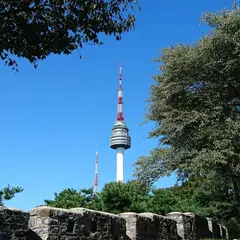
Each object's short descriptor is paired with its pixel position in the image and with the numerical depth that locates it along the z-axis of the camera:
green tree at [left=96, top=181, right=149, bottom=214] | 20.59
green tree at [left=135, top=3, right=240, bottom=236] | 15.95
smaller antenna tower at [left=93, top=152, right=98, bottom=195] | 83.09
